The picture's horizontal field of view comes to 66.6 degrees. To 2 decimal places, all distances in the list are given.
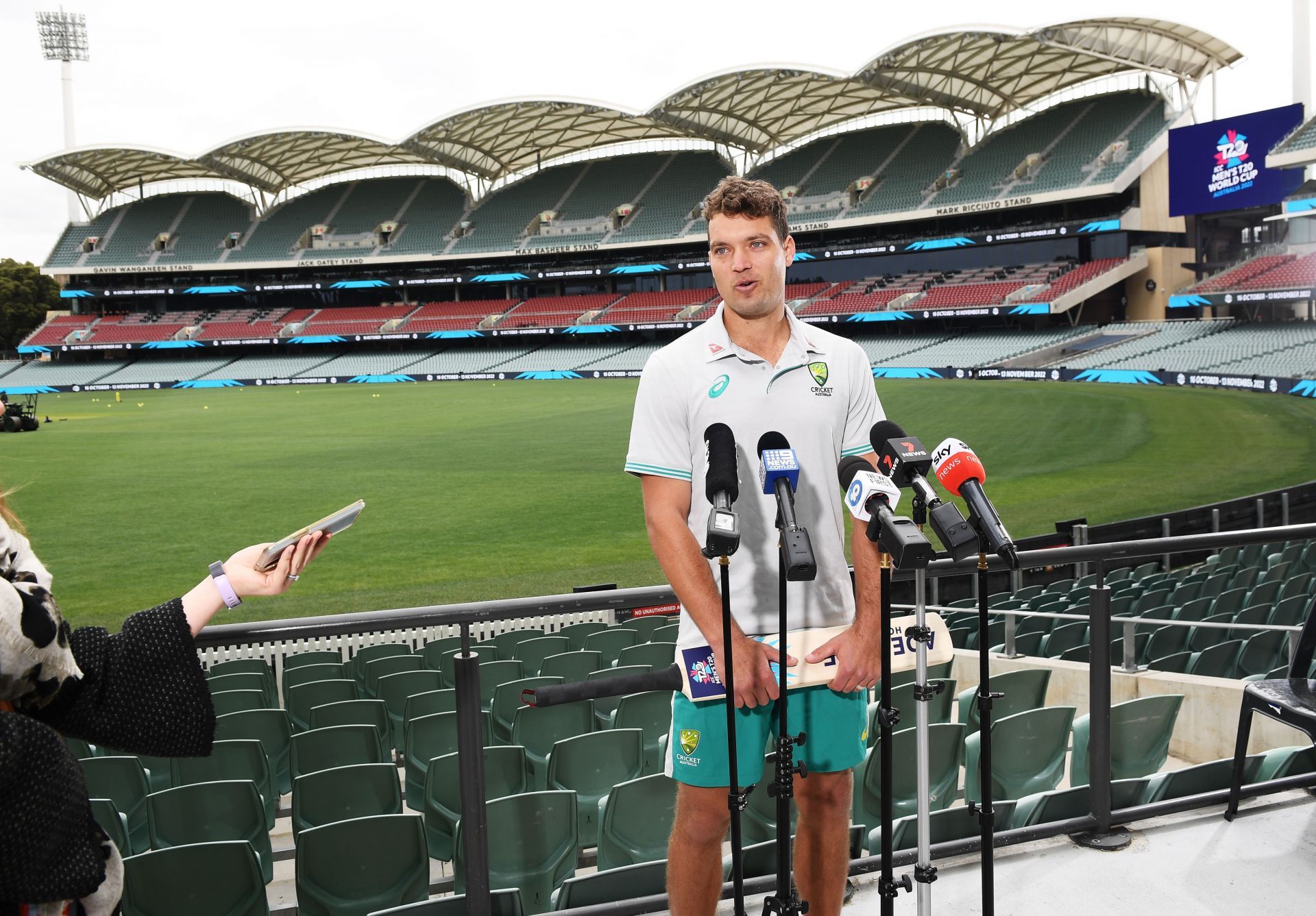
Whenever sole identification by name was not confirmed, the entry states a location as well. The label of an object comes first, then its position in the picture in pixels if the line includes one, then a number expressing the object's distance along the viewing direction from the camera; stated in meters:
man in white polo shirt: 2.79
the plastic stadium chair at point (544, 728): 5.23
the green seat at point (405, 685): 6.65
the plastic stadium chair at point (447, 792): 4.22
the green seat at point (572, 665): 6.91
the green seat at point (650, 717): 5.18
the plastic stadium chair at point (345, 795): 4.07
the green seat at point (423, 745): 4.90
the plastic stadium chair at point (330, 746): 4.86
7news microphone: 2.18
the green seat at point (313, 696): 6.50
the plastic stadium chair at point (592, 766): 4.43
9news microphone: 2.16
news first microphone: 2.17
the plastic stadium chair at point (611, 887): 3.31
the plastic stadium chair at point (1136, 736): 4.48
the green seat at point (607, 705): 5.86
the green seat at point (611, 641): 8.20
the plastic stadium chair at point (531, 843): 3.62
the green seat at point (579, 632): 8.62
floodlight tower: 89.31
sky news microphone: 2.24
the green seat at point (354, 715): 5.68
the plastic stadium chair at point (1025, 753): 4.38
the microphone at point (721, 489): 2.19
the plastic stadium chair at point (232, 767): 4.68
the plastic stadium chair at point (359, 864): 3.35
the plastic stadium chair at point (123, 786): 4.40
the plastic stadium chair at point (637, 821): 3.77
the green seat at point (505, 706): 5.85
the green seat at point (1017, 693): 5.01
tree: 90.00
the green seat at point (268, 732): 5.41
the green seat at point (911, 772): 4.11
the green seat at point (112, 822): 3.84
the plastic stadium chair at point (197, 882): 3.08
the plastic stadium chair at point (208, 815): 3.88
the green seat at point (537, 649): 8.07
